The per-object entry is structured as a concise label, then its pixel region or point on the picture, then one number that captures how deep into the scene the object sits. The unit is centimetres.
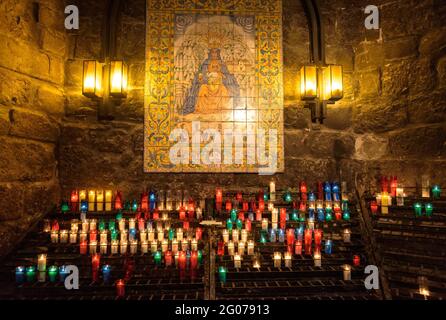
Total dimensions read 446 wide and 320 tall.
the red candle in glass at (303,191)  454
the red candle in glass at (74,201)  432
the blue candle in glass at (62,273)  322
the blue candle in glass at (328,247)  368
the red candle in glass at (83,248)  358
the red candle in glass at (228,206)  430
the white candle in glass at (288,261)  345
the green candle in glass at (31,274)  319
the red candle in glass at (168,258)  351
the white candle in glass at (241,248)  363
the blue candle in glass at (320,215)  408
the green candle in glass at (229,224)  392
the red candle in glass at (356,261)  345
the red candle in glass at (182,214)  406
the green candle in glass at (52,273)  322
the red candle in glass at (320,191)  456
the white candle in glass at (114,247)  361
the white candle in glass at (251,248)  365
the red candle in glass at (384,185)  431
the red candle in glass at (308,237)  372
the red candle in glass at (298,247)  364
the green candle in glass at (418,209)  376
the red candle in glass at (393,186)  424
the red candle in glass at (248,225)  391
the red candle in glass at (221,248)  357
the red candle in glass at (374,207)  403
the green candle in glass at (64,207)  434
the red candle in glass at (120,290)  297
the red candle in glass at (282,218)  397
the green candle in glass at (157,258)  349
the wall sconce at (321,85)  479
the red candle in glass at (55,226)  385
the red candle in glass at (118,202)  443
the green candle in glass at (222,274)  322
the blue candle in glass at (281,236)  381
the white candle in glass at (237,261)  342
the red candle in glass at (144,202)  429
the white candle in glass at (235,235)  377
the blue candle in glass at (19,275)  316
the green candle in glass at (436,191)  406
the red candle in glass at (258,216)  411
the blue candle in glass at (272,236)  381
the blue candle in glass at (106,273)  318
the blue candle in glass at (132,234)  374
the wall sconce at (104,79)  466
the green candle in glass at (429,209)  371
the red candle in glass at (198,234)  385
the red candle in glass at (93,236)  371
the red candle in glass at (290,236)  370
